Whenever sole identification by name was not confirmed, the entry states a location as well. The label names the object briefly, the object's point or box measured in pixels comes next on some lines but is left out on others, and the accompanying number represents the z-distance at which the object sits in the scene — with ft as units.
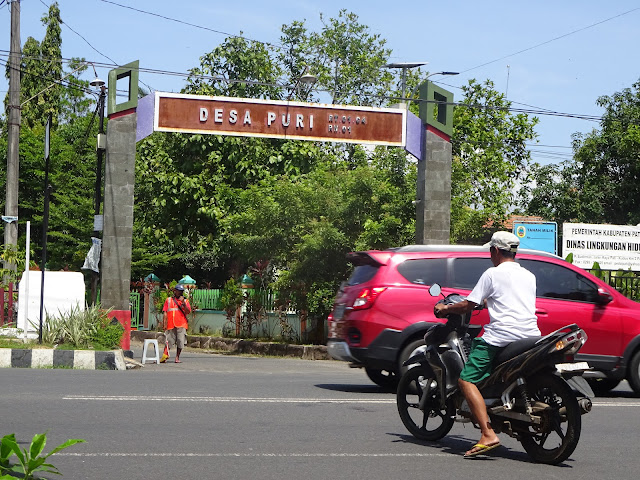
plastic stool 54.75
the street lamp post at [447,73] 88.33
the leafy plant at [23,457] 13.43
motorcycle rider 21.90
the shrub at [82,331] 49.16
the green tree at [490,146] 109.29
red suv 37.29
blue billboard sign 76.79
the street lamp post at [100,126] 81.59
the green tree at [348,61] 144.56
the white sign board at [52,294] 55.98
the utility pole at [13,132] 79.51
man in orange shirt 58.95
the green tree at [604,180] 112.27
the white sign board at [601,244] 77.05
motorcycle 21.22
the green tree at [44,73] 157.48
